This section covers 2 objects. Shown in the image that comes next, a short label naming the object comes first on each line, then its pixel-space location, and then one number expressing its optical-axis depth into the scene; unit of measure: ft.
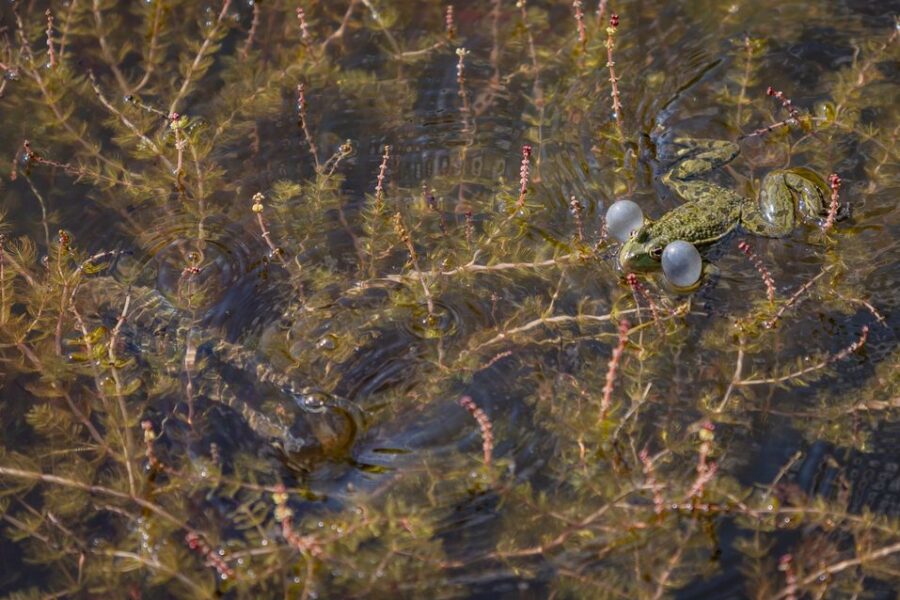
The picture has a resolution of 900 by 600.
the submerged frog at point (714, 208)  32.53
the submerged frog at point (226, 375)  28.96
